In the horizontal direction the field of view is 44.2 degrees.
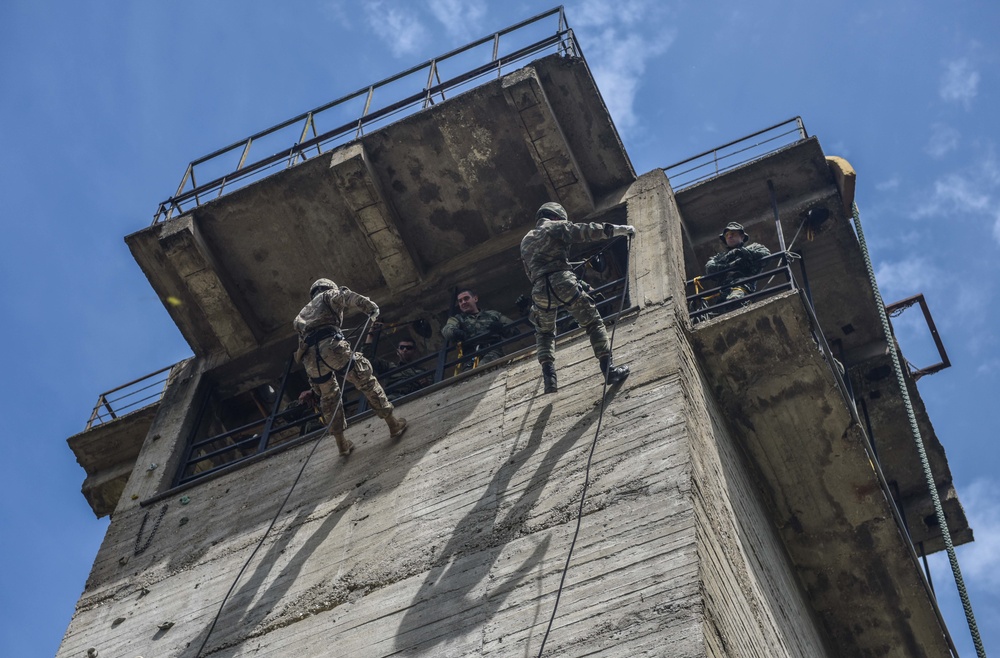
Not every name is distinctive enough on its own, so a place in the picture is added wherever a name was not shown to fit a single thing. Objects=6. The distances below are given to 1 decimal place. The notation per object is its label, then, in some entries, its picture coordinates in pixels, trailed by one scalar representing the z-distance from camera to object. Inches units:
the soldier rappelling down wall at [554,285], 424.5
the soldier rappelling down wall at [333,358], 454.6
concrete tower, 339.0
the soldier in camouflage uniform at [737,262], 515.5
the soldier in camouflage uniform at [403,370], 556.7
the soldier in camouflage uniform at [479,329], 531.2
